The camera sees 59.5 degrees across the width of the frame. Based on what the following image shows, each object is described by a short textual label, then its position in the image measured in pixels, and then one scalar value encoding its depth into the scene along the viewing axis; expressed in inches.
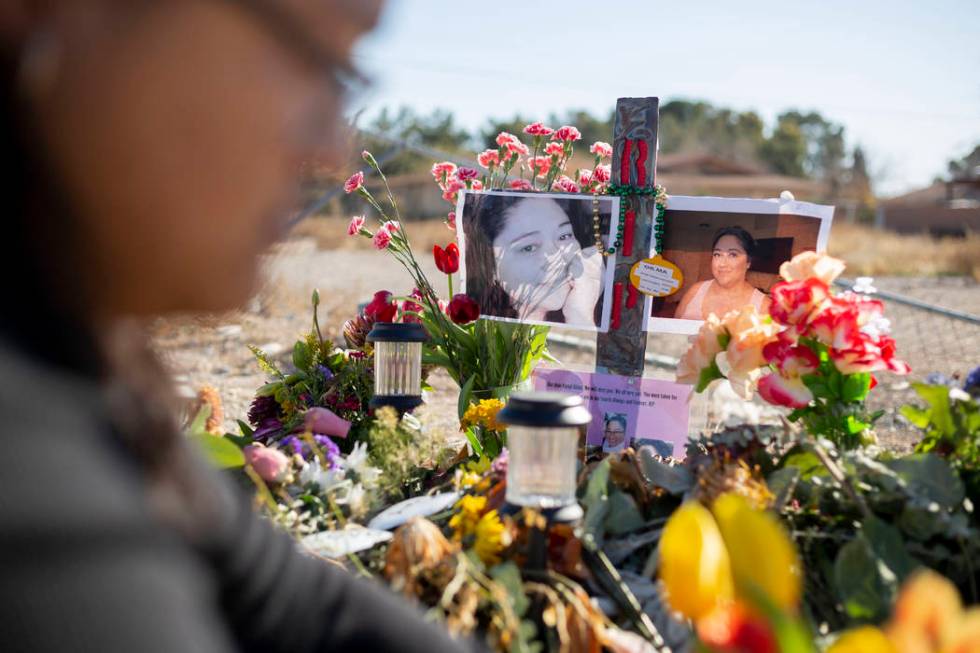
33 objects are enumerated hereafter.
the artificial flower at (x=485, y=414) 91.8
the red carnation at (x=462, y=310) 107.2
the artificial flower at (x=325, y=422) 97.5
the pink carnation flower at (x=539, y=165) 121.9
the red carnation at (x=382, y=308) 115.8
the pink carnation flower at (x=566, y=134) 118.0
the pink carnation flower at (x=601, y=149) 118.1
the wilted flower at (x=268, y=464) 77.2
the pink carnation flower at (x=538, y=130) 117.9
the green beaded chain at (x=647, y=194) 103.3
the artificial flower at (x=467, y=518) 63.9
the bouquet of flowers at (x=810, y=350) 68.9
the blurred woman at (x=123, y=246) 21.7
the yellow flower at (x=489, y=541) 60.2
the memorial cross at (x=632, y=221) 103.6
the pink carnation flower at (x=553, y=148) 119.0
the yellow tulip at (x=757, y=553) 33.0
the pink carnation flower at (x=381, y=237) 112.6
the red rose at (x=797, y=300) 69.6
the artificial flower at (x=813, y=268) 71.2
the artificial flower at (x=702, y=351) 75.4
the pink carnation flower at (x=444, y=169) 121.5
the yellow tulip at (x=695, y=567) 34.7
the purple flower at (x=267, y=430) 103.3
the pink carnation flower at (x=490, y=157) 119.1
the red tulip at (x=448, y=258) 114.9
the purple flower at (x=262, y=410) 110.7
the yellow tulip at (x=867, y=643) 30.3
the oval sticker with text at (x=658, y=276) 103.1
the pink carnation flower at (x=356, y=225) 118.6
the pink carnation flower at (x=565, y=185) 116.6
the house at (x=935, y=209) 1225.4
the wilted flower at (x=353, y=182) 113.0
